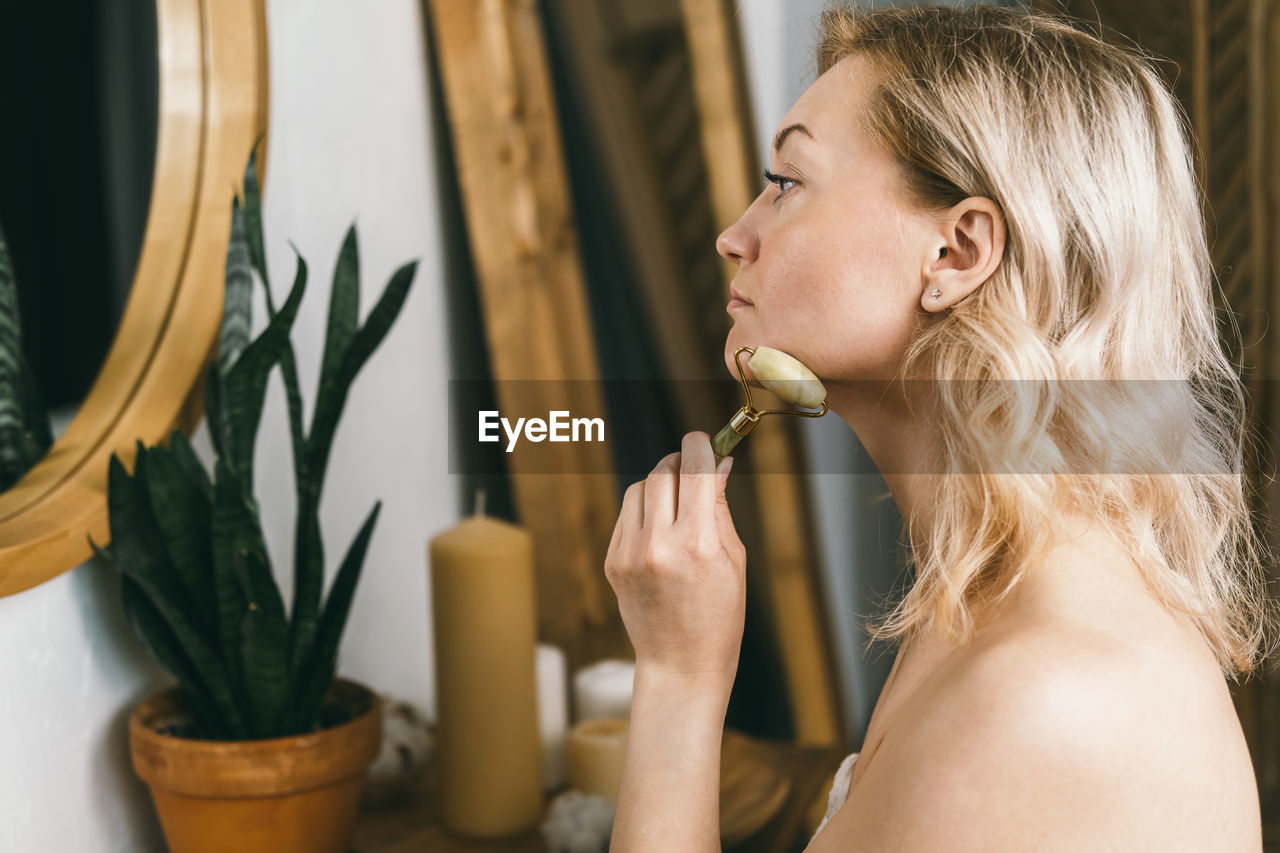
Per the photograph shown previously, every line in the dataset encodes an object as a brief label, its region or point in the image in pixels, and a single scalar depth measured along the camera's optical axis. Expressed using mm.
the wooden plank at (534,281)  1058
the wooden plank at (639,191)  1112
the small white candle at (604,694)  984
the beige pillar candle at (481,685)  873
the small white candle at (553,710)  988
